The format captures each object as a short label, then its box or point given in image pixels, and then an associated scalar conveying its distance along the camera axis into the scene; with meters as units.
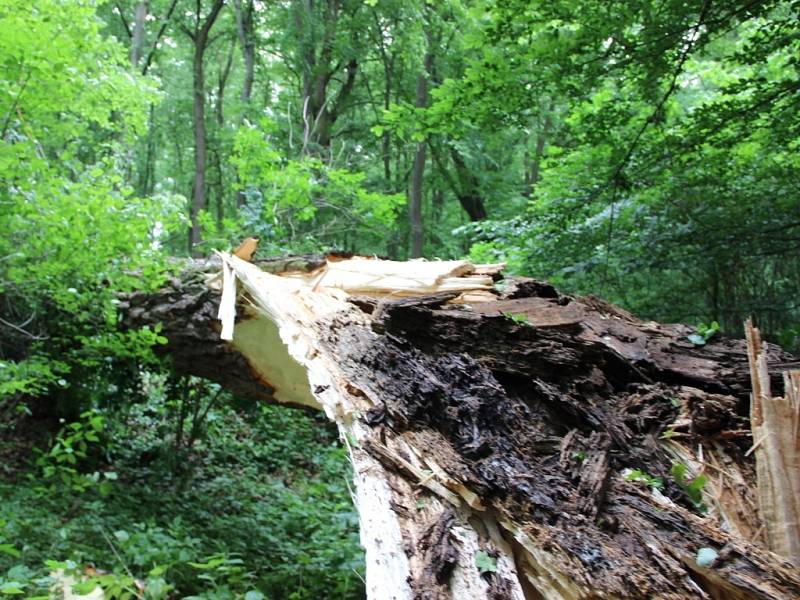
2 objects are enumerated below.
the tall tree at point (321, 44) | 12.21
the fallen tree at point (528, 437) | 1.56
